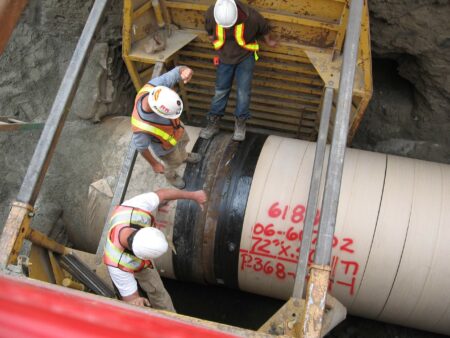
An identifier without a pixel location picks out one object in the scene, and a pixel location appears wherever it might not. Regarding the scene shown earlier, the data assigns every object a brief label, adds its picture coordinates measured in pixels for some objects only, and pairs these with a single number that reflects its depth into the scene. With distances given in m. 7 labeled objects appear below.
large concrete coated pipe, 4.85
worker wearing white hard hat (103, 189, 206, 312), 3.58
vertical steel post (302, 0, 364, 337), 3.04
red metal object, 1.67
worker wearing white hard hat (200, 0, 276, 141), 4.62
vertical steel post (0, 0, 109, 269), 3.31
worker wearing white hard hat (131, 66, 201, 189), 4.03
